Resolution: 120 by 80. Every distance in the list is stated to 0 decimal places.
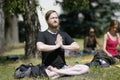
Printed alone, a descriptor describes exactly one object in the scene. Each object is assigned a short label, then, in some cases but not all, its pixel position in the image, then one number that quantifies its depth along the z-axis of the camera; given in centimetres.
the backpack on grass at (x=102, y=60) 1155
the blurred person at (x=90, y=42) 1813
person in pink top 1291
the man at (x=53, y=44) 983
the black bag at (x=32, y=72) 982
